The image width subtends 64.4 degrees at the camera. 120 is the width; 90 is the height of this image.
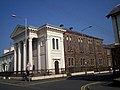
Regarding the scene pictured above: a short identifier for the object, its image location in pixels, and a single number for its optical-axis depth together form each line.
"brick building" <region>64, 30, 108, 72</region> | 24.69
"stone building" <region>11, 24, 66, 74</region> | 21.81
